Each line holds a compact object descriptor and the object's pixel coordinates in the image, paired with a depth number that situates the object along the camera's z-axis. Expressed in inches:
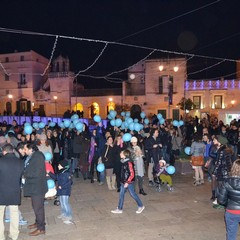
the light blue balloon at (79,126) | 420.2
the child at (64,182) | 248.2
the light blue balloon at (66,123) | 502.4
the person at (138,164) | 330.0
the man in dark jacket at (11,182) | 205.9
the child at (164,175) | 343.3
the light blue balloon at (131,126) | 466.6
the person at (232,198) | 167.8
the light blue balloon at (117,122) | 512.1
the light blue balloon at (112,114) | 578.6
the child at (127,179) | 261.9
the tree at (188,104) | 1165.4
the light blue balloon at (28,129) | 418.6
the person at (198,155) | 367.9
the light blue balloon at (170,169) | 335.9
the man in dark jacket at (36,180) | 220.2
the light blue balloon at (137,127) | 462.7
